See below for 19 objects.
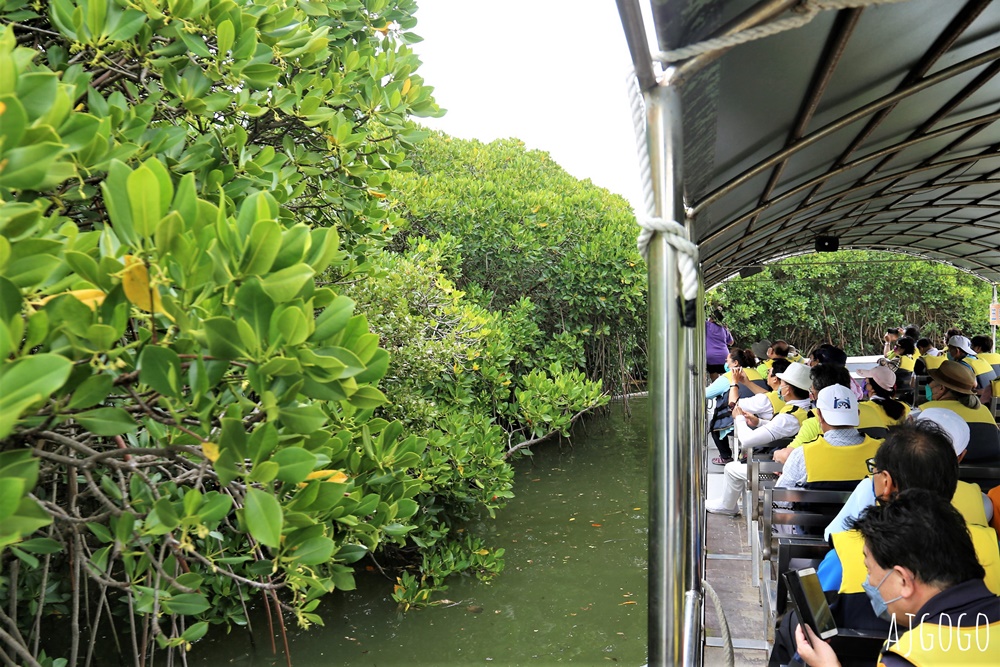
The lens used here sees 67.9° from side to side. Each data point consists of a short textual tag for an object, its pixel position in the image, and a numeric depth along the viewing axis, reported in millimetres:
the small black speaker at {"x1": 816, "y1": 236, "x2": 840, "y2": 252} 9586
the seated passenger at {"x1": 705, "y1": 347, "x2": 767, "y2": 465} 6521
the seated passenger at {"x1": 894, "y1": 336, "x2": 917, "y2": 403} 8141
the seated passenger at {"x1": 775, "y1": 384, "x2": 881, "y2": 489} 3773
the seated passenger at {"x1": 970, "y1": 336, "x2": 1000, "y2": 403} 6998
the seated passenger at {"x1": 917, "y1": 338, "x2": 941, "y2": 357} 9008
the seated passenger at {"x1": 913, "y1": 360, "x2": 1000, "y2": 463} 4258
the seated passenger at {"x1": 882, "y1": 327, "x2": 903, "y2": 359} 10688
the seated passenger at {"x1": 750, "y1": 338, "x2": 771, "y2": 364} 10252
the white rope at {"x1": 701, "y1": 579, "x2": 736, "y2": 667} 2012
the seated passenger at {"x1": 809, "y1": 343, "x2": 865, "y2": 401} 6391
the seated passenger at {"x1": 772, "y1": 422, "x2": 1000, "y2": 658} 2219
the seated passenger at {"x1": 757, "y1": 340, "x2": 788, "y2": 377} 7441
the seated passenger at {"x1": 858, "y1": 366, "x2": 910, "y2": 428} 4688
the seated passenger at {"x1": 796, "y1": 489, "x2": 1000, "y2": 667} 1688
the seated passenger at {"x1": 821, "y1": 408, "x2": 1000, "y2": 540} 2586
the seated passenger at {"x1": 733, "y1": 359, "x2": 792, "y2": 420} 5852
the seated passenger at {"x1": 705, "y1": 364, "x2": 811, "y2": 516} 5297
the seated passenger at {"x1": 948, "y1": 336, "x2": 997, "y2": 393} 7203
